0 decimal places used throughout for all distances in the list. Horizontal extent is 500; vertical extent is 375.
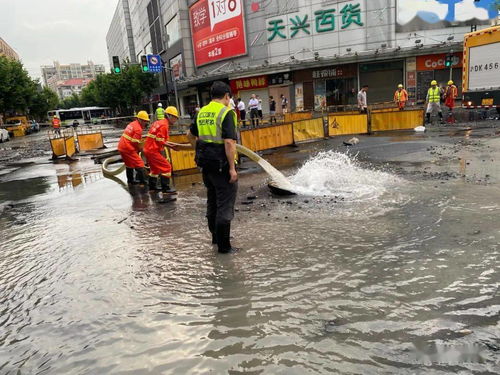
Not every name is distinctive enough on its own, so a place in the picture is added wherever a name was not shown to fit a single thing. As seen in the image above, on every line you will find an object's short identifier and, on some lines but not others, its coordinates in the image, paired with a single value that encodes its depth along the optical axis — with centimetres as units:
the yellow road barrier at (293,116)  1872
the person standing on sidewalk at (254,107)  2163
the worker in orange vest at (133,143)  820
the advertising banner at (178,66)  4222
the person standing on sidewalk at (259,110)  2198
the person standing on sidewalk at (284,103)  2648
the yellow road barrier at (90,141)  1862
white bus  5788
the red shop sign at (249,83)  3341
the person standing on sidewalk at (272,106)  2420
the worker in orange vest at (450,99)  1786
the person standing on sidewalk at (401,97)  1762
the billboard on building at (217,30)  3419
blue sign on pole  2406
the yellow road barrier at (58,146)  1620
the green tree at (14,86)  3867
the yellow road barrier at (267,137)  1242
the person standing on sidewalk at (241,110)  2167
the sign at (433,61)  2797
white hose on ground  1070
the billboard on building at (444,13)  2770
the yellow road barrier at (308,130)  1431
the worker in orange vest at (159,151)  754
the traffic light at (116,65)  2194
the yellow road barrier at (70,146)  1594
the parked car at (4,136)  3080
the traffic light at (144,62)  2337
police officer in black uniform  391
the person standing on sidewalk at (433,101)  1692
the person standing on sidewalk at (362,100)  1869
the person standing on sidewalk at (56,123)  3197
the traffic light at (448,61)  2070
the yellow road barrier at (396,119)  1573
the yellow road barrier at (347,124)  1575
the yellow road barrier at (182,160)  983
